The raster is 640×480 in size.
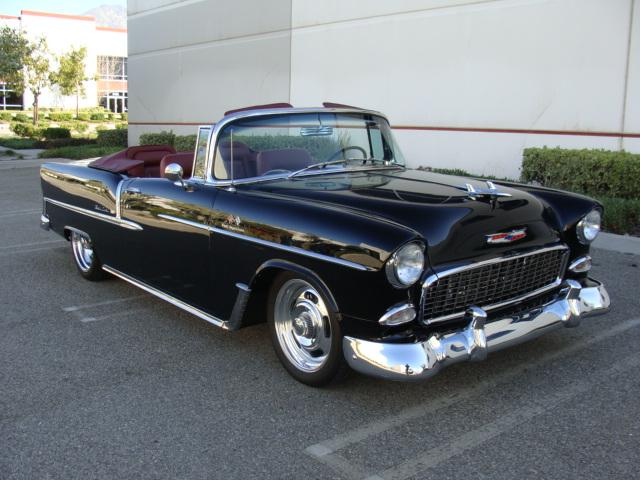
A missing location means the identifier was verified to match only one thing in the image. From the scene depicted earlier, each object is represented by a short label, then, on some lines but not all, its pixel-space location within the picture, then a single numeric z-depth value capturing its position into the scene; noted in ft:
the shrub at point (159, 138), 63.16
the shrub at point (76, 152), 66.90
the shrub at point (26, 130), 100.81
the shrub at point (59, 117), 160.17
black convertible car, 10.66
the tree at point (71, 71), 154.20
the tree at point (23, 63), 115.55
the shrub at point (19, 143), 80.38
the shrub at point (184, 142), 57.88
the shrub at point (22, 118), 134.29
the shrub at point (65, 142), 80.84
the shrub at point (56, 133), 91.09
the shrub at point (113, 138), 77.10
